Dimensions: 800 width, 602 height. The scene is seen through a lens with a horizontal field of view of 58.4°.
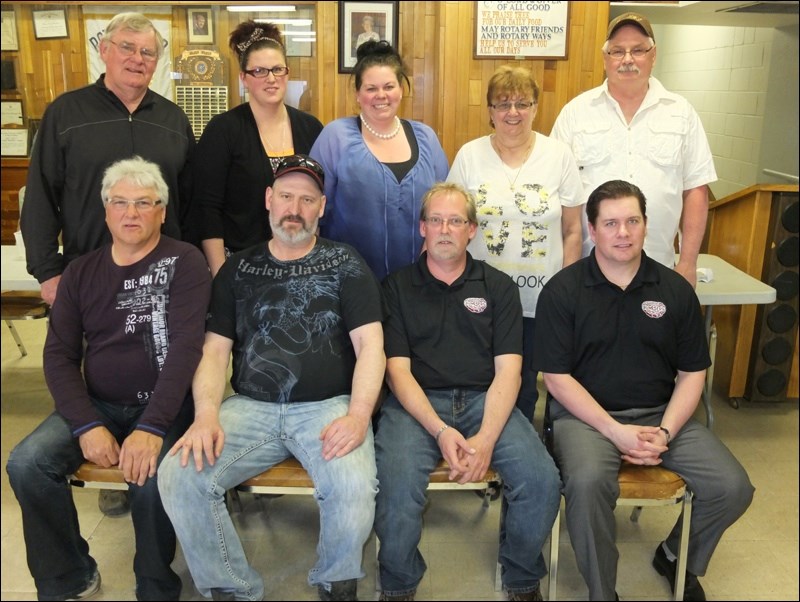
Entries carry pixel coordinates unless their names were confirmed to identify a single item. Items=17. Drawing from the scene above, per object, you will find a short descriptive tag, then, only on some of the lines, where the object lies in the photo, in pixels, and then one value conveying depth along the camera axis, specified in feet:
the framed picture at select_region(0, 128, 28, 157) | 16.69
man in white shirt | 8.15
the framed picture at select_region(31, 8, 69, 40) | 14.55
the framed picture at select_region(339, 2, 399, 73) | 13.58
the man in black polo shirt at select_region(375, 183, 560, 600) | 6.50
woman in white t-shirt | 7.78
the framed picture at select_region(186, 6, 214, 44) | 14.05
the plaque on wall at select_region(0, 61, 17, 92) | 15.60
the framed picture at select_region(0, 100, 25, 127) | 16.29
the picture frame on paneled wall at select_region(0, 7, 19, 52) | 15.16
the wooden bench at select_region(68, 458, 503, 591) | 6.49
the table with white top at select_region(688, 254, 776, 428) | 8.95
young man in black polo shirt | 6.76
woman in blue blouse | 7.86
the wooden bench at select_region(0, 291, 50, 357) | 11.18
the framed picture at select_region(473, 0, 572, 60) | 12.90
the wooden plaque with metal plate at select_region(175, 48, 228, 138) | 14.15
